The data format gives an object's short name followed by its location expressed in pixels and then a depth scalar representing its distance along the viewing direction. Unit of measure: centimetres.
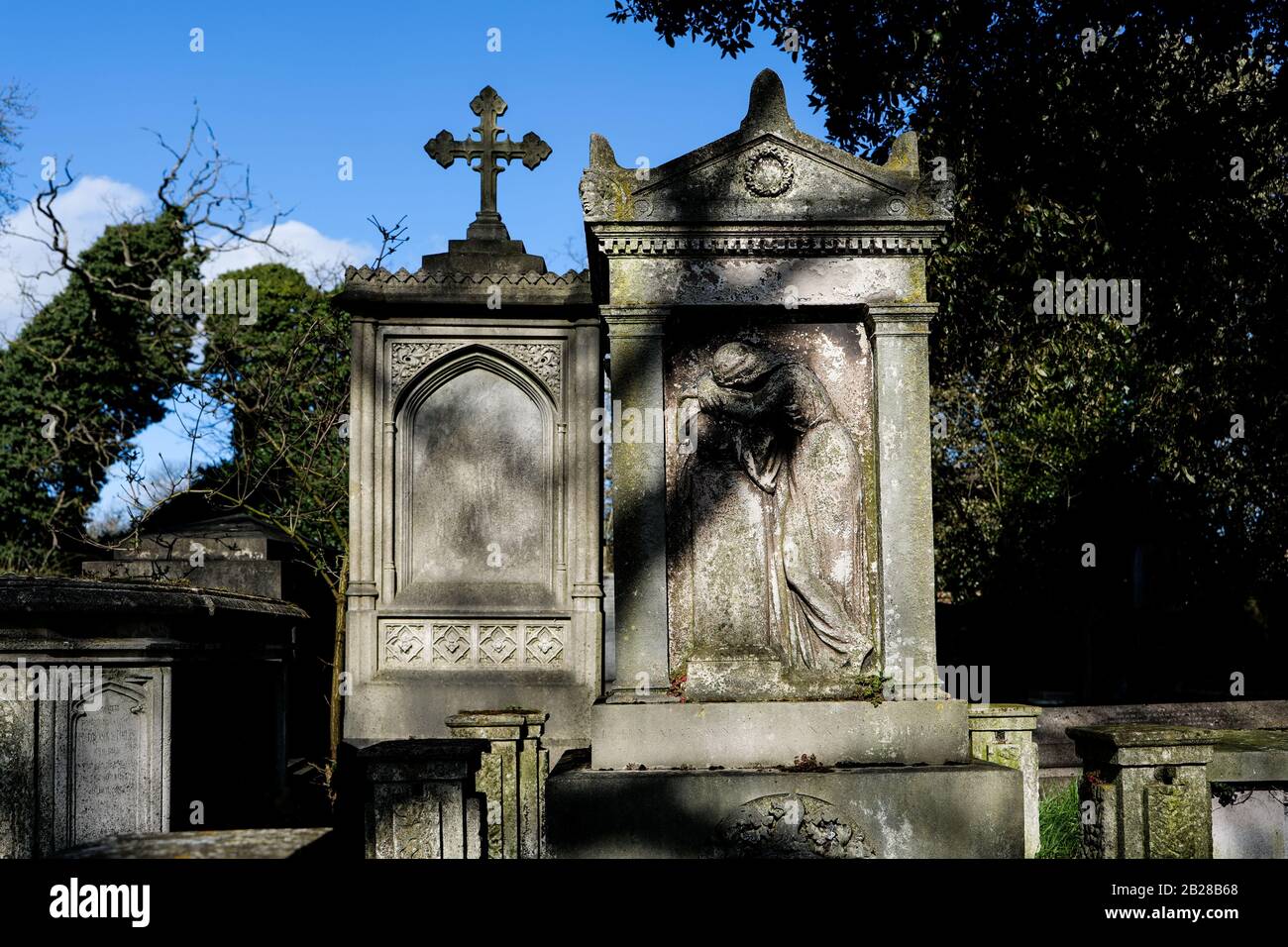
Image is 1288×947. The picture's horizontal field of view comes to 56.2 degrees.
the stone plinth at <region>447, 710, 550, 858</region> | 731
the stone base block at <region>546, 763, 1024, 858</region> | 572
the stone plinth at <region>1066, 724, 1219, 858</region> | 538
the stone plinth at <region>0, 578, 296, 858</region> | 694
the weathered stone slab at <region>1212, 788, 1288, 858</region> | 656
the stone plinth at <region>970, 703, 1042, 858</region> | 746
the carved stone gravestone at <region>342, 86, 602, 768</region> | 966
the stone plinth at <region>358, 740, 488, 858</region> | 529
